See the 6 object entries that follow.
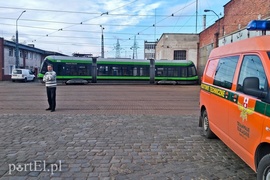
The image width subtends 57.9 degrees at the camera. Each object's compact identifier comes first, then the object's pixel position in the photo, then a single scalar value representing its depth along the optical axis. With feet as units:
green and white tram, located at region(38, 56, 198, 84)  91.45
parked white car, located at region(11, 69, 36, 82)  114.73
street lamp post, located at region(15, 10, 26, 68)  111.98
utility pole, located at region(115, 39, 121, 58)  196.80
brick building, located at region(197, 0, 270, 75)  54.38
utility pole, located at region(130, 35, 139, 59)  209.24
